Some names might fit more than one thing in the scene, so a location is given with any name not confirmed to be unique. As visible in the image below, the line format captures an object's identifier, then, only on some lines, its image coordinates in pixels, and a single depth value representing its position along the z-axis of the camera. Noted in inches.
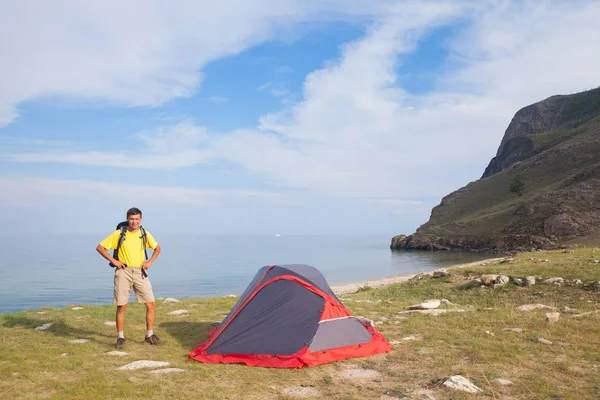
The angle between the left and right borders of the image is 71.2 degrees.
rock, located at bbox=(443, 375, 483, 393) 270.8
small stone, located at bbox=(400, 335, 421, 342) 418.8
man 402.9
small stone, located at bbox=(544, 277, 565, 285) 652.7
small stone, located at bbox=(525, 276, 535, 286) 666.8
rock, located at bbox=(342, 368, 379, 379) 314.4
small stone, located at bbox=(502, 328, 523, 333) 426.3
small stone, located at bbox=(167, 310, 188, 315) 602.2
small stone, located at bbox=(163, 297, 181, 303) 736.3
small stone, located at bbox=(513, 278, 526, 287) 673.2
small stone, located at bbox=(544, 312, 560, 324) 455.2
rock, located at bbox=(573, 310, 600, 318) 477.8
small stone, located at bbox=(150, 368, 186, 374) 318.7
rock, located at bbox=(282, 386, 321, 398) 275.7
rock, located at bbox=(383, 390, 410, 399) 268.1
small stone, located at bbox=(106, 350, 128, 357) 374.9
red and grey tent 355.6
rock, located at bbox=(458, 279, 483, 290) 719.1
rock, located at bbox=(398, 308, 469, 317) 544.1
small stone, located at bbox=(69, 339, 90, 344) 419.2
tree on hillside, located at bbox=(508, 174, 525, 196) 4419.3
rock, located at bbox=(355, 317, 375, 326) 453.4
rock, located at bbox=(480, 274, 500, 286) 701.3
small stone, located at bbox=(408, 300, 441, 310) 582.6
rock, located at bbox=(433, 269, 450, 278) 849.5
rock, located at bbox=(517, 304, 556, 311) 539.3
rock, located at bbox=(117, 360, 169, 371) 328.8
